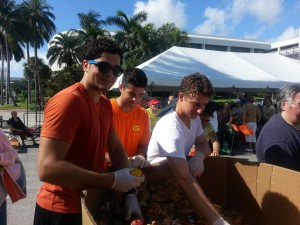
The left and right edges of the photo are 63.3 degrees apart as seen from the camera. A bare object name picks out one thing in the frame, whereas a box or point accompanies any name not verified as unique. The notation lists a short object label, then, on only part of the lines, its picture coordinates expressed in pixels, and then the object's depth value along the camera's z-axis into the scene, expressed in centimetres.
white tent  727
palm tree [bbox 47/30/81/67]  3471
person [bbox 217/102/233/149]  714
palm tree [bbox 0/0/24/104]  2723
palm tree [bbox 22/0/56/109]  3103
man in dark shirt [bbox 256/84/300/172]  171
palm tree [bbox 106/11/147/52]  2440
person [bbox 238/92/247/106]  887
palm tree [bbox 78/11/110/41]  2475
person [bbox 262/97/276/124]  848
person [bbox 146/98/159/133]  525
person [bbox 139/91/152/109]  383
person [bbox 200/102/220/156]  327
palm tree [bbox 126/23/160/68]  2355
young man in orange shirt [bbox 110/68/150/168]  212
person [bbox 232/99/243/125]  788
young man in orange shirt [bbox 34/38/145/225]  105
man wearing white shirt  128
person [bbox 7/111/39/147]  781
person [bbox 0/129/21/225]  185
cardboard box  138
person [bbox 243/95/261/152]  711
